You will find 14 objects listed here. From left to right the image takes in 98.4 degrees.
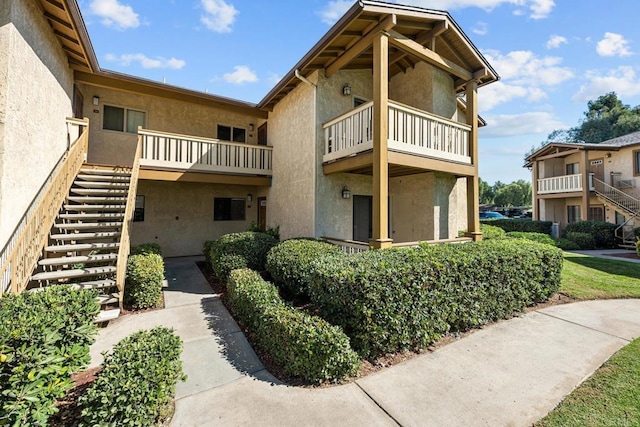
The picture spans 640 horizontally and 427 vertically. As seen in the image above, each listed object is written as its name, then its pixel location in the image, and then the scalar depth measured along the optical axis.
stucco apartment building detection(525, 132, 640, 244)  18.05
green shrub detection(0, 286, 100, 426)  2.36
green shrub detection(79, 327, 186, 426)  2.62
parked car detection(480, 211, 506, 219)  34.19
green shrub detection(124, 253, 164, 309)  6.18
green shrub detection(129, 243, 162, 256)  7.84
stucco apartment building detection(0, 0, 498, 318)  5.81
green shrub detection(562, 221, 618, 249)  16.30
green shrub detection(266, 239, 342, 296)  6.21
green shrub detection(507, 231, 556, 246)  13.65
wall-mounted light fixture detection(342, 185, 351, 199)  9.20
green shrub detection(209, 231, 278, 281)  7.66
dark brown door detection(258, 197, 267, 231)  12.83
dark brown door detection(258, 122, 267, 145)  13.61
